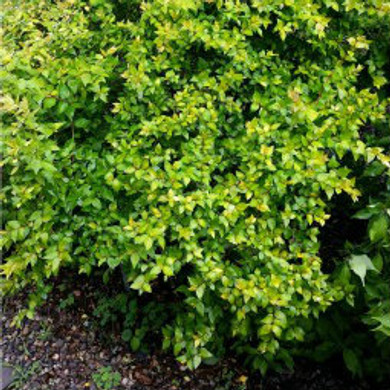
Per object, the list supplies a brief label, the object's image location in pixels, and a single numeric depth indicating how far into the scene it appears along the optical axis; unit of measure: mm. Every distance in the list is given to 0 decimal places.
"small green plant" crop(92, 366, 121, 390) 2895
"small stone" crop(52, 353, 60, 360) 3073
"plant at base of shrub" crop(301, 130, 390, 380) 2338
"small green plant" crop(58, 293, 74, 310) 3314
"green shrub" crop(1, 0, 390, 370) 2238
